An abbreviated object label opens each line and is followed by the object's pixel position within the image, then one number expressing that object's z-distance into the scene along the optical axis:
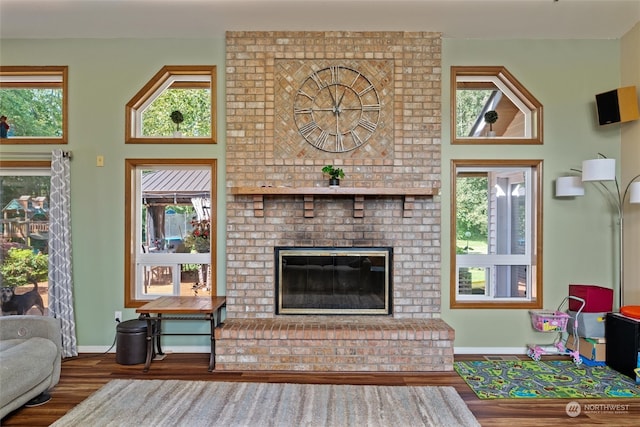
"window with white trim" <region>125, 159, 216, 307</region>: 3.91
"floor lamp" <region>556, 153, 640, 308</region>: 3.37
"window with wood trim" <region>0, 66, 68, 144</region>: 3.87
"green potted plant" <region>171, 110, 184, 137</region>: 3.82
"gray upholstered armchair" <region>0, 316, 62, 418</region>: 2.36
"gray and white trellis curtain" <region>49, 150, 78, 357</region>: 3.64
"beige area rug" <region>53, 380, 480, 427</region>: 2.45
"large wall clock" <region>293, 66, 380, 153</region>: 3.71
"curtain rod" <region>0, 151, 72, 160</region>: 3.73
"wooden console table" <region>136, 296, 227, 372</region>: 3.25
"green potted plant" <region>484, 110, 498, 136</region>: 3.83
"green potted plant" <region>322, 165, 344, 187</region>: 3.49
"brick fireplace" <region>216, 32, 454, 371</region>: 3.68
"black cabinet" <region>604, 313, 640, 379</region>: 3.08
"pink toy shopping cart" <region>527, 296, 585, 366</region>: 3.55
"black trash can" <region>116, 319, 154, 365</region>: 3.45
